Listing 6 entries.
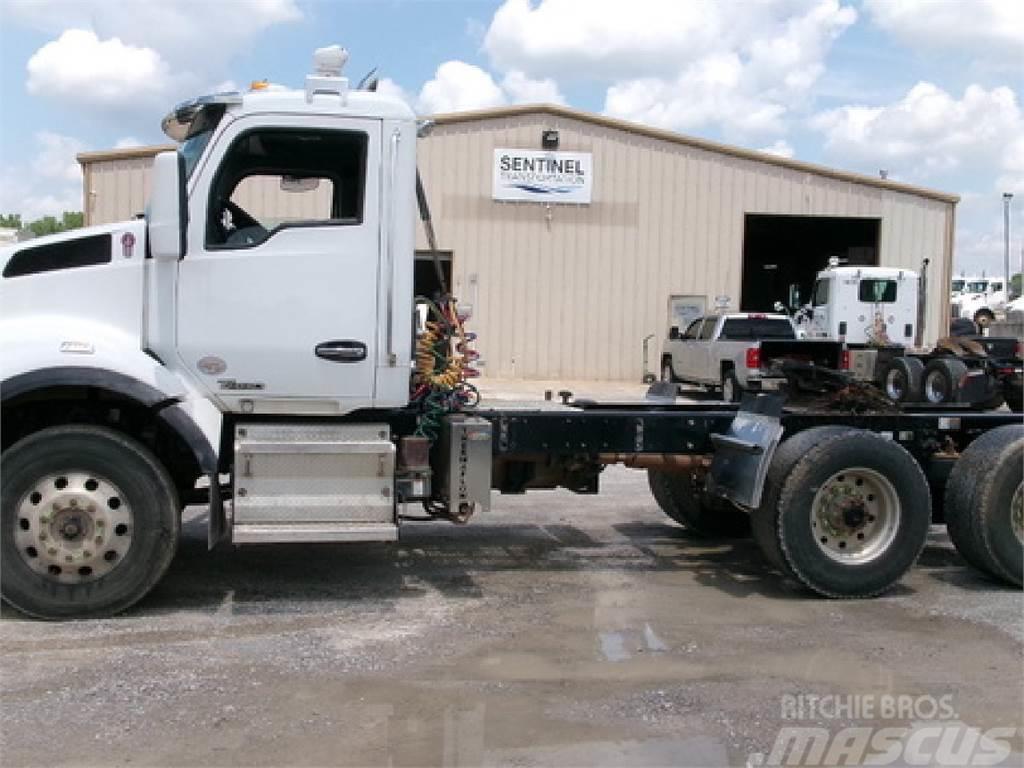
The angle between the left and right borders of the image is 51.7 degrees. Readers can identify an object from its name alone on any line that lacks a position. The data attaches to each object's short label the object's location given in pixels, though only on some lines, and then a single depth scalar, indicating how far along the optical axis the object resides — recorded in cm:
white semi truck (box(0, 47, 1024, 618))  550
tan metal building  2453
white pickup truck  1786
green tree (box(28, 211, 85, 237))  3459
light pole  4344
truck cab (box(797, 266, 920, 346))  2212
